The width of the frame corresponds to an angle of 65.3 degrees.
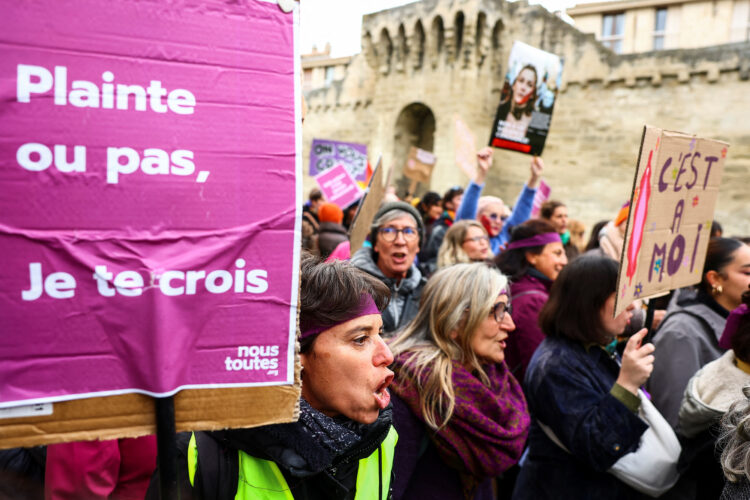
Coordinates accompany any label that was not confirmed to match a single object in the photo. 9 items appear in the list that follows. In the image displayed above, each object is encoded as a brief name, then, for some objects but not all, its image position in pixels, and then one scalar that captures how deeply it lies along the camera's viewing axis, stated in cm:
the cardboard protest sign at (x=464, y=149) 689
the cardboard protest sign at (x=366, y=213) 366
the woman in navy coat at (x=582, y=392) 219
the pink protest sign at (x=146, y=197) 101
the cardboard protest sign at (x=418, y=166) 976
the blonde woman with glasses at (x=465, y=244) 405
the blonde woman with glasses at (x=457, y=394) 210
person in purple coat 323
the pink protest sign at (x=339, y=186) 651
